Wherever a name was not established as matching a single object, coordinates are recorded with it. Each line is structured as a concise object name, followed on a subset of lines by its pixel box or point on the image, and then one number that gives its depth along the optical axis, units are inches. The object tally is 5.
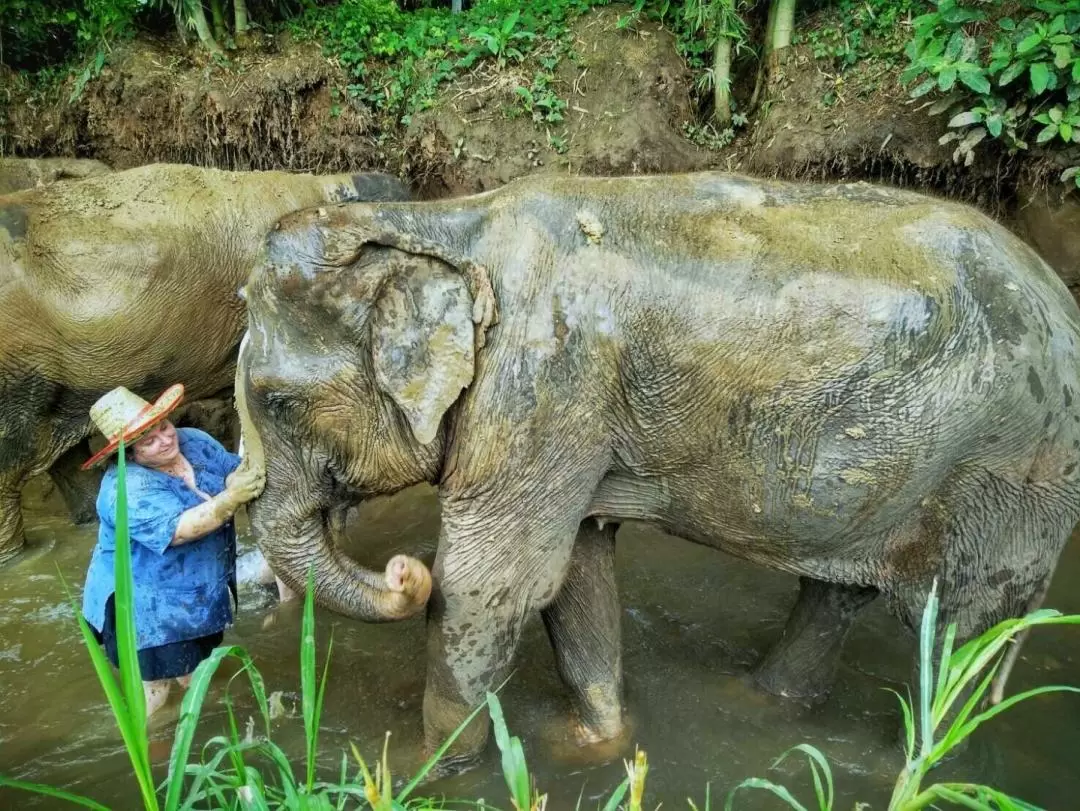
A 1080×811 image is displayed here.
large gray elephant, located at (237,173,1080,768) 94.4
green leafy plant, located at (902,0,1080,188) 164.7
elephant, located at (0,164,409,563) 176.9
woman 110.7
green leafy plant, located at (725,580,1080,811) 56.7
